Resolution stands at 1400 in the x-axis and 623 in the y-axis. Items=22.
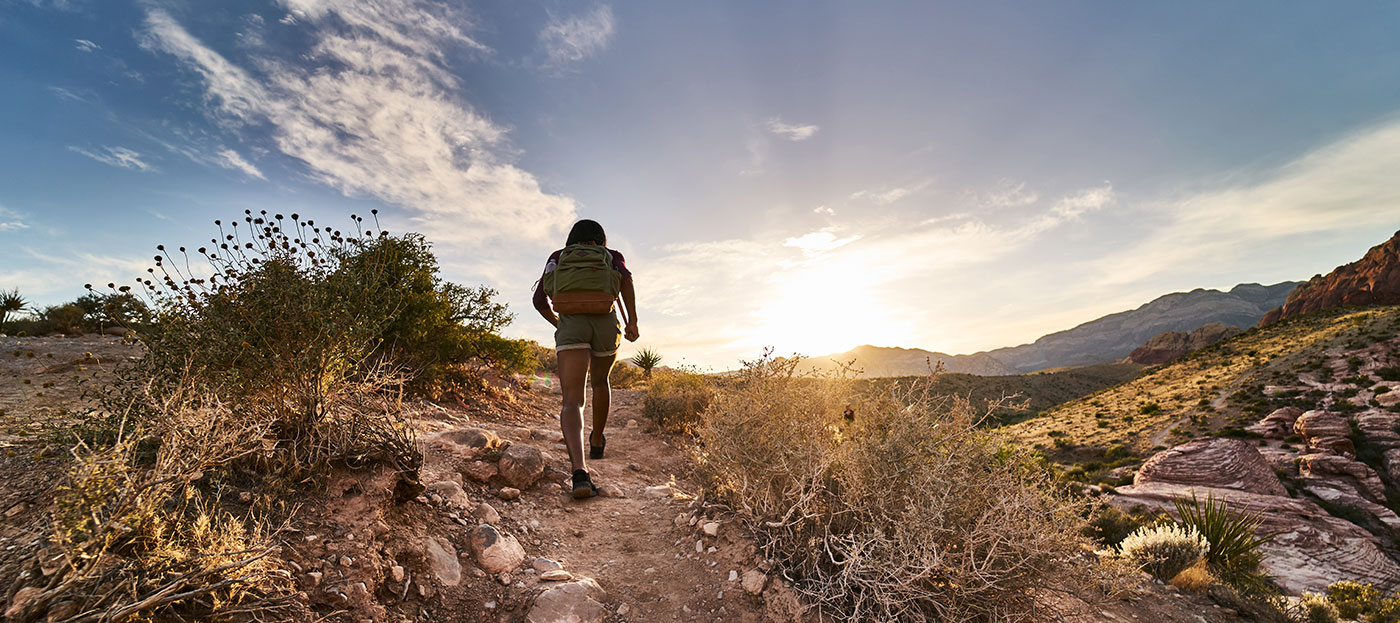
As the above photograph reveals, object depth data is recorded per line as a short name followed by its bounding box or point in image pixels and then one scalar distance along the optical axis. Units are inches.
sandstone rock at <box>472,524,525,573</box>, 112.2
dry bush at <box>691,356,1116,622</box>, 92.0
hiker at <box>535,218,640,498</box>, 157.0
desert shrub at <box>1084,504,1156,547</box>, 315.6
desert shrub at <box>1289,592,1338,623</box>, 236.4
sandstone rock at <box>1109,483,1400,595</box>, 474.6
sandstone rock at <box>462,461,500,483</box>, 146.8
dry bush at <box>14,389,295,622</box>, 60.1
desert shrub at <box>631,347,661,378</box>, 653.3
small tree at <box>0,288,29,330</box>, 492.0
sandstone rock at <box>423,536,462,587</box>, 103.2
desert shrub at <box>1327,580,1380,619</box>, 276.2
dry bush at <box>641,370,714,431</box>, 303.4
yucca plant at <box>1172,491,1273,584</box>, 237.9
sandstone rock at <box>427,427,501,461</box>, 160.7
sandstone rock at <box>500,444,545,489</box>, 152.5
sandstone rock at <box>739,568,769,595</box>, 103.2
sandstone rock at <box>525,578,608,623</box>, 100.0
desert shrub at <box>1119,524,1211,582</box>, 212.1
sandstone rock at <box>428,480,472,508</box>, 126.3
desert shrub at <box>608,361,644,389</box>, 619.2
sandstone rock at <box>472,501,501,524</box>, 127.1
